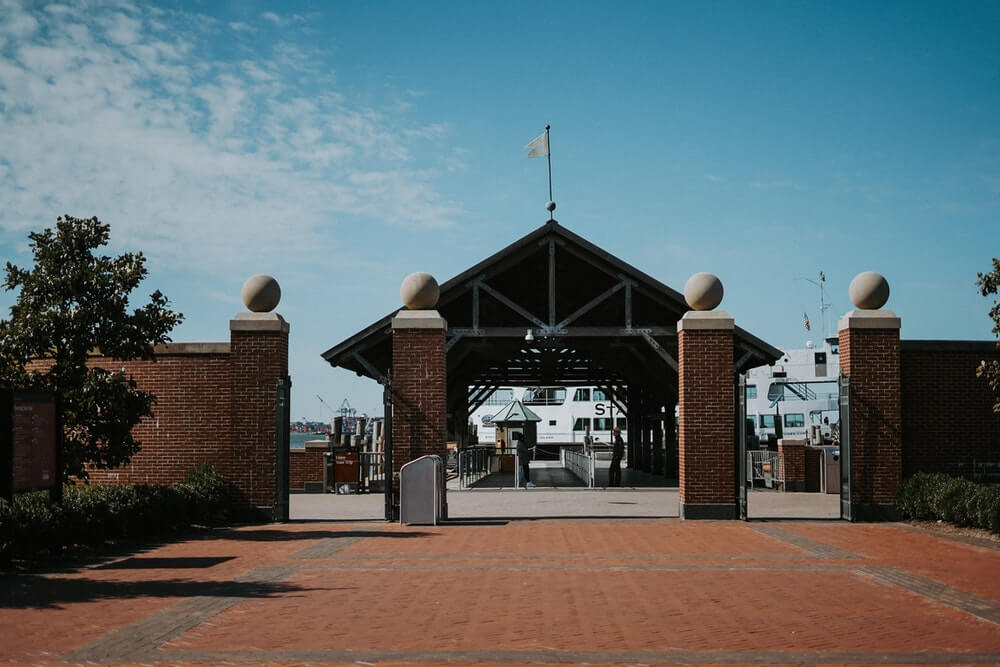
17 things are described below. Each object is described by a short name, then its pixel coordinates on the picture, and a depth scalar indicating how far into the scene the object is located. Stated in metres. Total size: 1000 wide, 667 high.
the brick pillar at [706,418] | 17.39
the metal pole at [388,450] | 17.27
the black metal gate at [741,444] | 17.14
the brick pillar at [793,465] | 26.44
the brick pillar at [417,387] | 17.73
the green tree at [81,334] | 14.95
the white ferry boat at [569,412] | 68.56
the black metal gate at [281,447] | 17.34
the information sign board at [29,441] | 12.47
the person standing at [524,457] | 26.48
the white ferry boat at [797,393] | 56.91
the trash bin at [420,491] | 16.88
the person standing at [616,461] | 26.15
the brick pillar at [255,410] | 17.39
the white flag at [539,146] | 22.39
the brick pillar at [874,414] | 17.33
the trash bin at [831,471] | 24.98
